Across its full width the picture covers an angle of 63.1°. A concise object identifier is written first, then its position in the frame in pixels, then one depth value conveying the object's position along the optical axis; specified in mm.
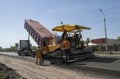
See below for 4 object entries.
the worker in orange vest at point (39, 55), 8032
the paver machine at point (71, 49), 7232
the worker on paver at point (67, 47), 7061
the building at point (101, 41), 30201
